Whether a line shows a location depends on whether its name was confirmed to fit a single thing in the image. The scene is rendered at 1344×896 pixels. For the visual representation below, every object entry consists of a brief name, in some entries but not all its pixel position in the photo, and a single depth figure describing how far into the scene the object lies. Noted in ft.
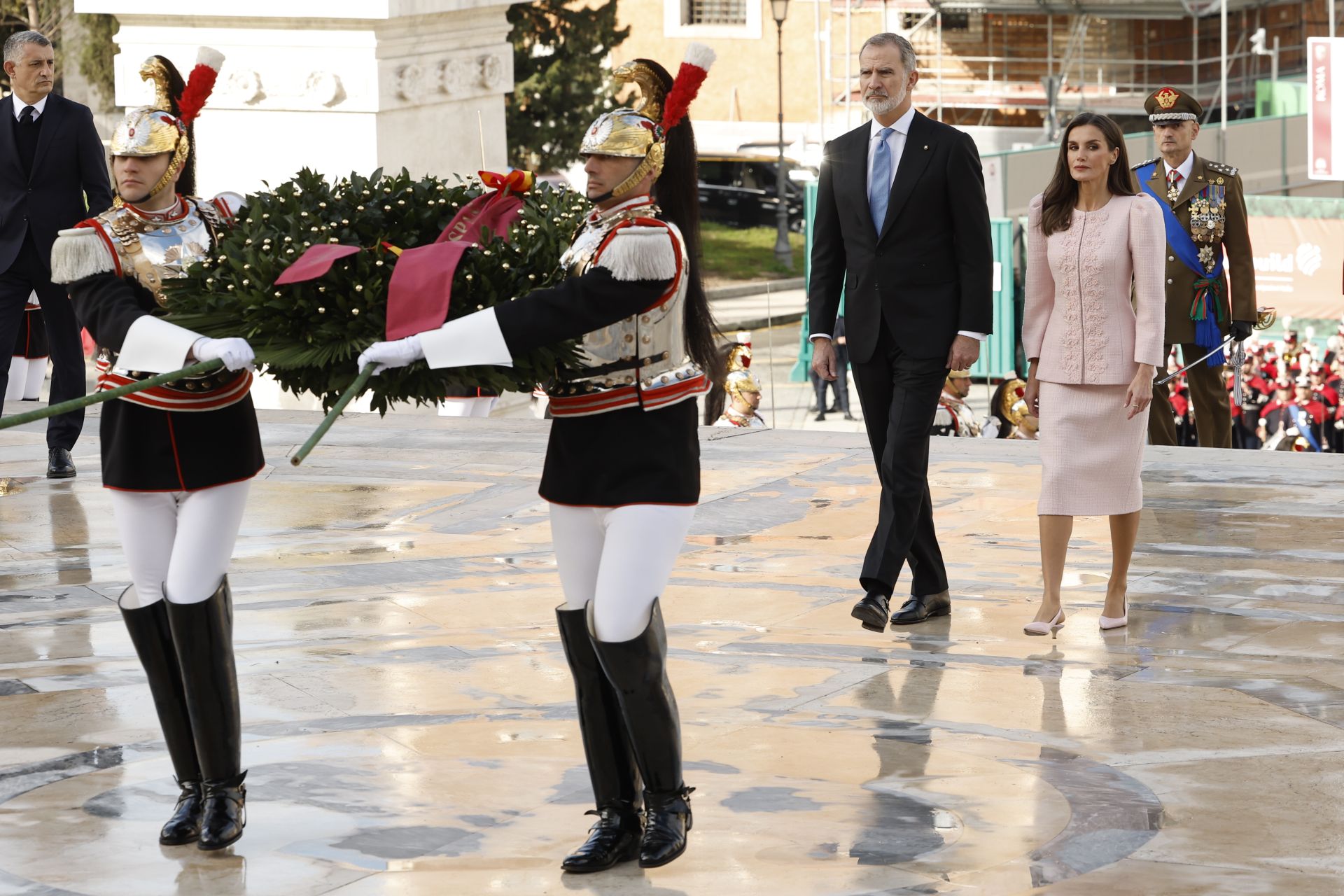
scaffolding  249.55
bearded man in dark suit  42.19
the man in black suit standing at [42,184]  59.36
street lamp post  234.17
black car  244.01
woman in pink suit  41.60
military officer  55.47
